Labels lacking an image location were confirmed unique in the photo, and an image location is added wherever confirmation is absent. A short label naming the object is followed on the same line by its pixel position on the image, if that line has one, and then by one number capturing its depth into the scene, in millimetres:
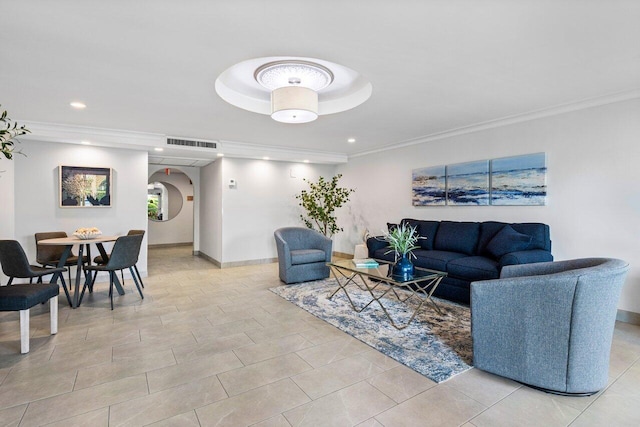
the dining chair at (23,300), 2701
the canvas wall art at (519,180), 4133
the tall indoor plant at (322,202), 6738
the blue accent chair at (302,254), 5027
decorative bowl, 4355
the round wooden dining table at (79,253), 3998
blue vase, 3338
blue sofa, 3771
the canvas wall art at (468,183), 4770
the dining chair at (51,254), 4434
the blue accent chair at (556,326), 2027
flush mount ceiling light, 3135
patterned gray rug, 2582
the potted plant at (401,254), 3359
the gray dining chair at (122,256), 4082
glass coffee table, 3318
